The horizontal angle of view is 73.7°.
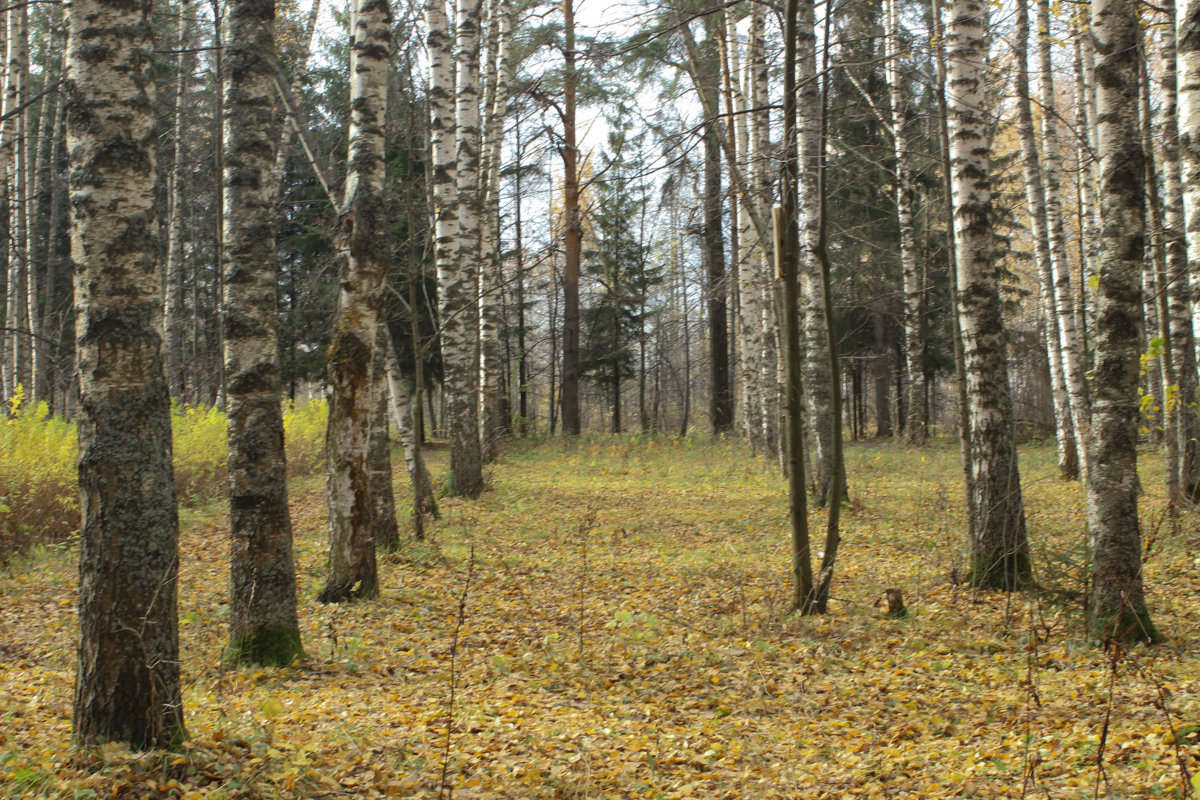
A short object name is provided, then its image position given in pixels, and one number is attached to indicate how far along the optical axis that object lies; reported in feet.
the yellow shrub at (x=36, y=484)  30.76
